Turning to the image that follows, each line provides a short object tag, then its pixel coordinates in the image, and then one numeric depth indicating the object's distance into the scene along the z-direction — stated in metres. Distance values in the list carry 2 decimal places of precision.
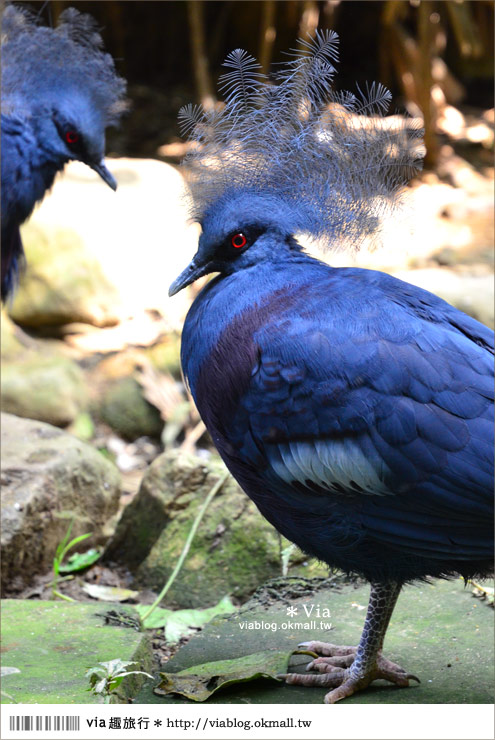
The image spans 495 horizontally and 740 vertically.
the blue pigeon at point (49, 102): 5.64
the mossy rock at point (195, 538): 5.79
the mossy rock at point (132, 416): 9.68
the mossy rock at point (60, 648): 3.99
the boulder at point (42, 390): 9.22
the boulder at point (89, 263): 9.87
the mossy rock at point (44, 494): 5.93
